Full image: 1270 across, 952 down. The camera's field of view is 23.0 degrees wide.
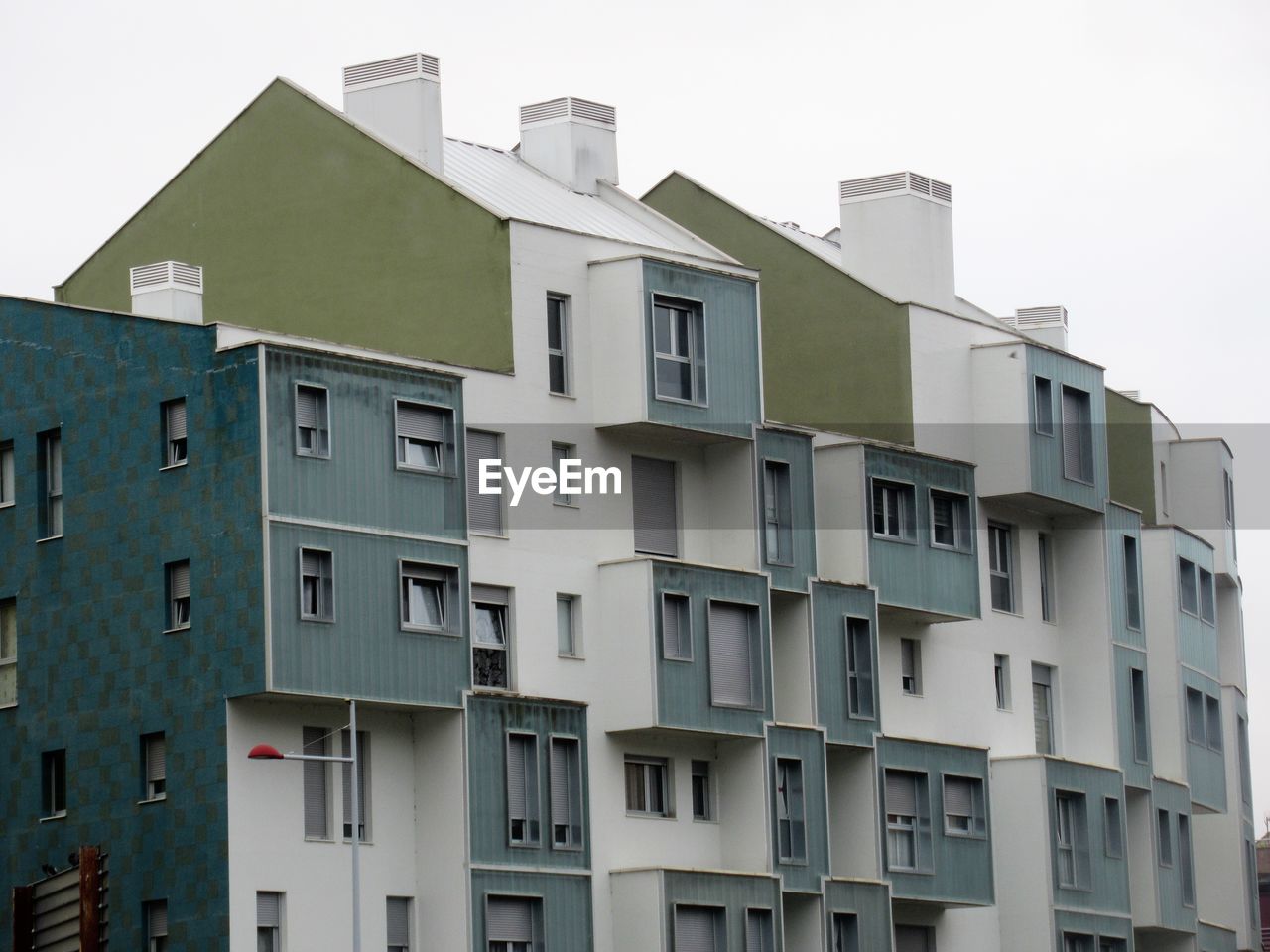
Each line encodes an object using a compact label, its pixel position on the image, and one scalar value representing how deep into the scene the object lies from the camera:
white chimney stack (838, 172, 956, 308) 80.25
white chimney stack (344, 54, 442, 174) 71.19
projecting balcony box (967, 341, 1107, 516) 76.75
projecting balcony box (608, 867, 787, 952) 64.38
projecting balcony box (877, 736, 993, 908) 72.06
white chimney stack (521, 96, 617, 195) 76.25
